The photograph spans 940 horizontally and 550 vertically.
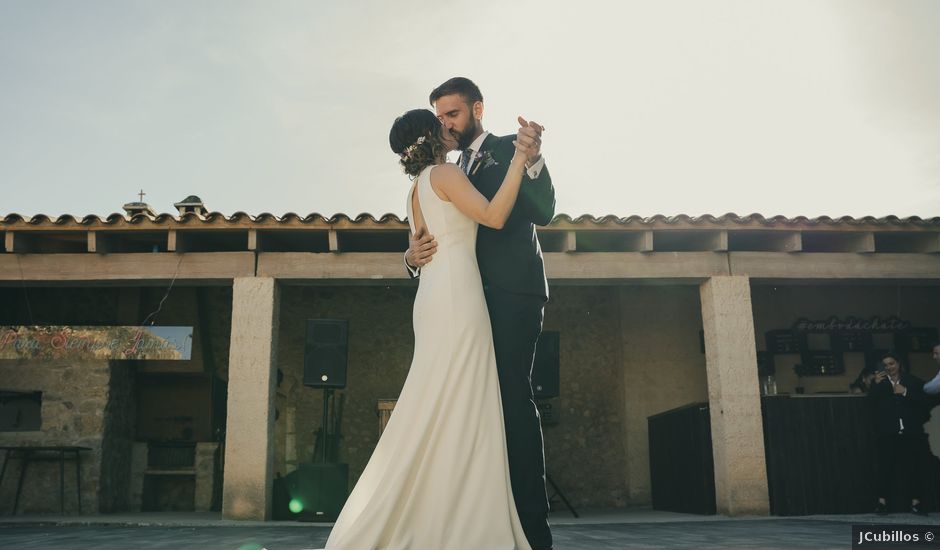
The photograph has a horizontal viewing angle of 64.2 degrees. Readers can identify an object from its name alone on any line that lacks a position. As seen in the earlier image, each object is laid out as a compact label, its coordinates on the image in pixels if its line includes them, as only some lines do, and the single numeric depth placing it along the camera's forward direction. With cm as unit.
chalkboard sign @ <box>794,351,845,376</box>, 962
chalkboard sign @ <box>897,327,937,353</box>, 971
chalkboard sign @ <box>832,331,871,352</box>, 973
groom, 226
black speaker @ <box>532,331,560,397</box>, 749
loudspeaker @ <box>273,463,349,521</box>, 666
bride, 219
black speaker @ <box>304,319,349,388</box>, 718
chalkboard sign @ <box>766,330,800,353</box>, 969
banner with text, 738
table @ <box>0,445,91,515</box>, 793
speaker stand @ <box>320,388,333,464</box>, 685
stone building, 695
